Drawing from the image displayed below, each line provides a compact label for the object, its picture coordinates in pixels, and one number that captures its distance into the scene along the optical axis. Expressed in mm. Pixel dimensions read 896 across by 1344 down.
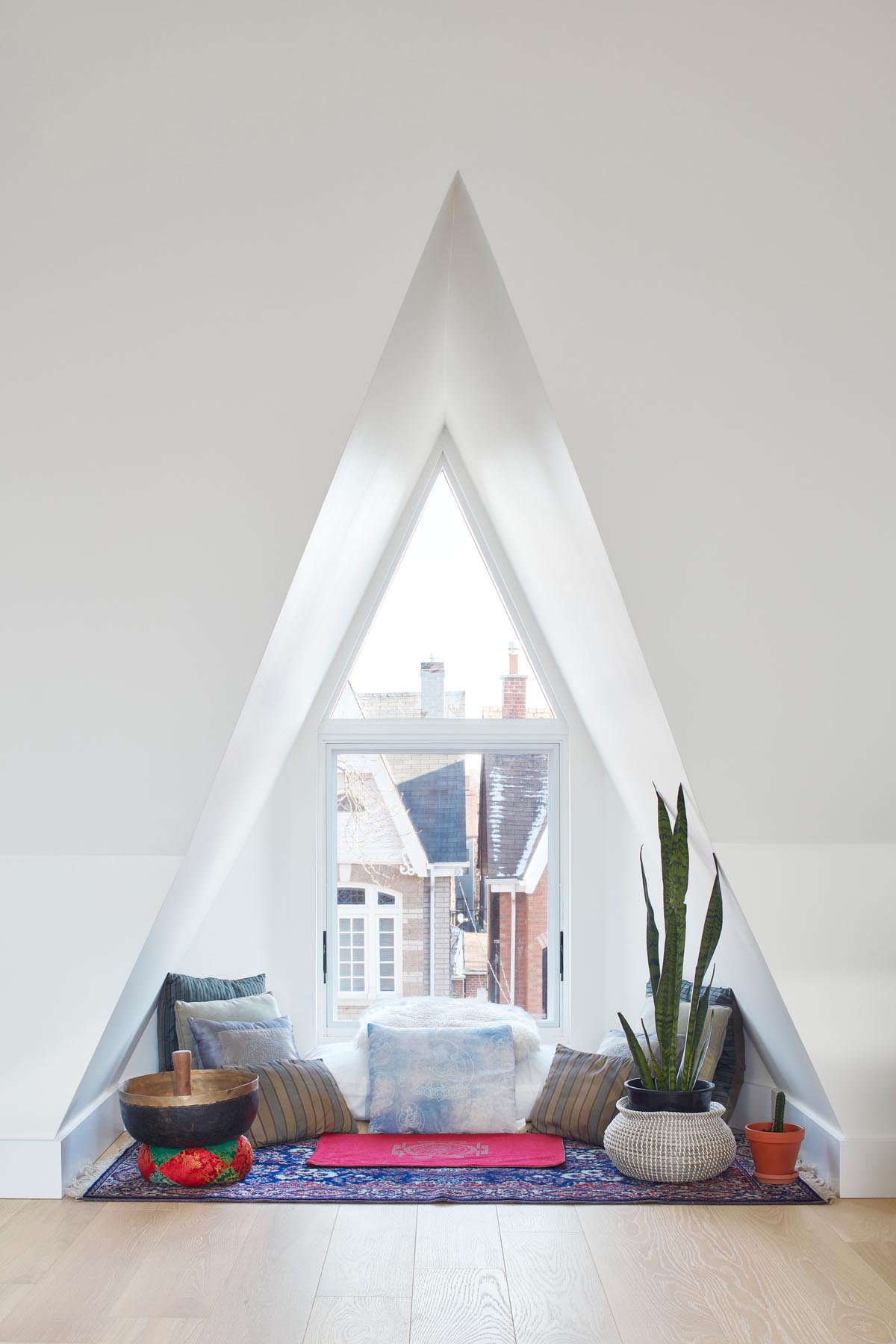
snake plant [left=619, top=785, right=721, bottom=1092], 3555
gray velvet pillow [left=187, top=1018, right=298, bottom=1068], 4246
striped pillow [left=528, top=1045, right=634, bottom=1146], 4090
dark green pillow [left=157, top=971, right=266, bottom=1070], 4414
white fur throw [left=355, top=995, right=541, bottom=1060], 4766
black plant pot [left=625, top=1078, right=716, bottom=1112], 3627
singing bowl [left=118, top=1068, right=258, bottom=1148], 3459
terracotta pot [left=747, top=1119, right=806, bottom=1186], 3604
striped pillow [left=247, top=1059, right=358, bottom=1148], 4039
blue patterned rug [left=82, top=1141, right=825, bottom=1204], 3465
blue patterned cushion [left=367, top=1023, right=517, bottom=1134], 4191
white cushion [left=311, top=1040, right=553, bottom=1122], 4340
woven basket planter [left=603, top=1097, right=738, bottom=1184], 3537
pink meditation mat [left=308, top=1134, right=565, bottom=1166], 3848
